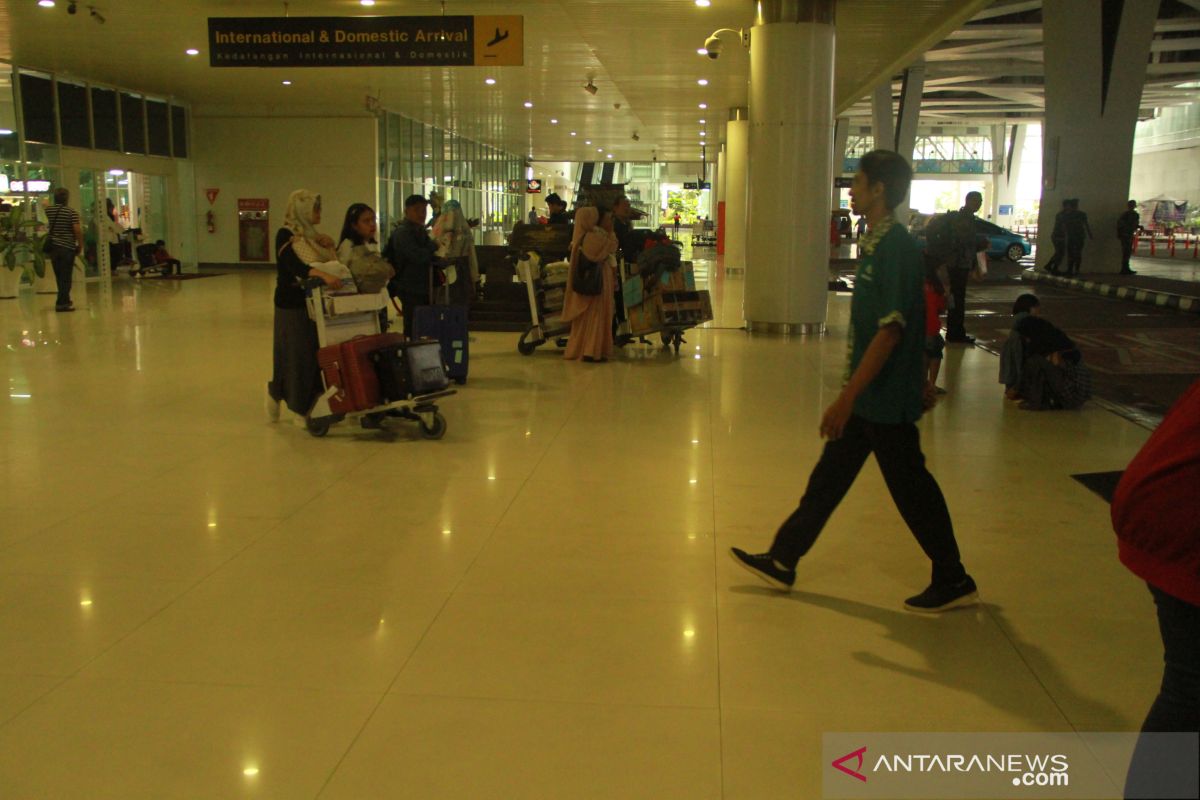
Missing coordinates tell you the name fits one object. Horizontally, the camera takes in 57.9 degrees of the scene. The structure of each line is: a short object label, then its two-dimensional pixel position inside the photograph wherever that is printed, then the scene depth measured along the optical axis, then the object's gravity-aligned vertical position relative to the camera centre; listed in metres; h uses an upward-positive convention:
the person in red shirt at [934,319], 8.13 -0.57
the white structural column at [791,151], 12.91 +1.06
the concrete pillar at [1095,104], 23.23 +3.01
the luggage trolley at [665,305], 11.35 -0.68
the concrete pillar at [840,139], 42.94 +4.09
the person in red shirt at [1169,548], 2.06 -0.59
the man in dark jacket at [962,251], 11.54 -0.11
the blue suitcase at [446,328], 9.19 -0.75
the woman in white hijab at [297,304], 7.11 -0.44
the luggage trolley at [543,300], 11.33 -0.64
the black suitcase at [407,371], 7.04 -0.86
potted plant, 17.39 -0.24
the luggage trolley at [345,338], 7.08 -0.67
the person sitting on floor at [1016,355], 8.51 -0.89
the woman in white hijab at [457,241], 10.59 -0.02
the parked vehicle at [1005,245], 34.12 -0.12
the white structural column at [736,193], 24.89 +1.09
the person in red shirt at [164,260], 24.95 -0.52
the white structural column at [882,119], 36.50 +4.14
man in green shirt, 3.80 -0.56
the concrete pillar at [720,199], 32.41 +1.29
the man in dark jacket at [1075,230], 23.89 +0.25
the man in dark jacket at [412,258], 9.12 -0.16
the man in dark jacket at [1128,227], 23.78 +0.31
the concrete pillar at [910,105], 36.53 +4.63
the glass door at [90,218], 23.53 +0.41
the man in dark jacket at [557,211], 13.67 +0.36
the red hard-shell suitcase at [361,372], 6.98 -0.85
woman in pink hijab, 10.71 -0.75
